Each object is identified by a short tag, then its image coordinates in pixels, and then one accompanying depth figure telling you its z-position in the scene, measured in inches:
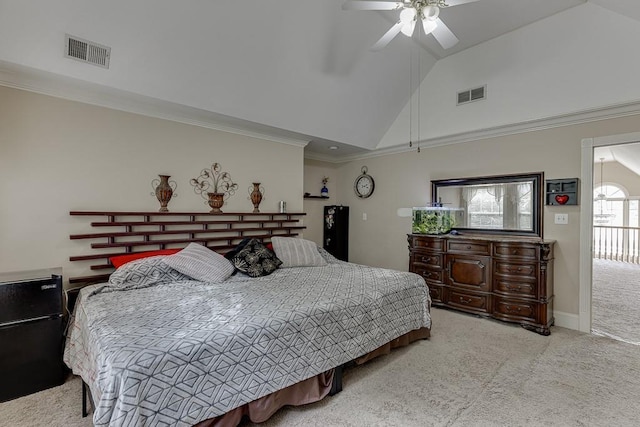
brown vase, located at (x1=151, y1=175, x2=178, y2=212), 129.6
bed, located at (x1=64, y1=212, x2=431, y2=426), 54.8
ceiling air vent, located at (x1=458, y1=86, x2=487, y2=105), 156.6
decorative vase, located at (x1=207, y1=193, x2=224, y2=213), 145.5
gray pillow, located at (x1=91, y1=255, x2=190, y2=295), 96.6
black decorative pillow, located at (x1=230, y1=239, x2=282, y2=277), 121.6
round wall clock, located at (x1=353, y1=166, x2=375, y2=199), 212.4
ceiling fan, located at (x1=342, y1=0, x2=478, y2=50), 86.4
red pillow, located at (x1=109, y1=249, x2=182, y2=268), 111.1
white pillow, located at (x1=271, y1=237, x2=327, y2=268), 138.3
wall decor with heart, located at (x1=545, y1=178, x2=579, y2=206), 130.6
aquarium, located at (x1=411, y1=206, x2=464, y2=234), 165.8
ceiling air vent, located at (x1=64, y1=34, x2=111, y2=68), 93.0
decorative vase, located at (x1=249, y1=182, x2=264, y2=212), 160.4
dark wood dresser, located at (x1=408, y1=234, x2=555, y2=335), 128.2
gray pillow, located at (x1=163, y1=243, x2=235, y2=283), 108.7
